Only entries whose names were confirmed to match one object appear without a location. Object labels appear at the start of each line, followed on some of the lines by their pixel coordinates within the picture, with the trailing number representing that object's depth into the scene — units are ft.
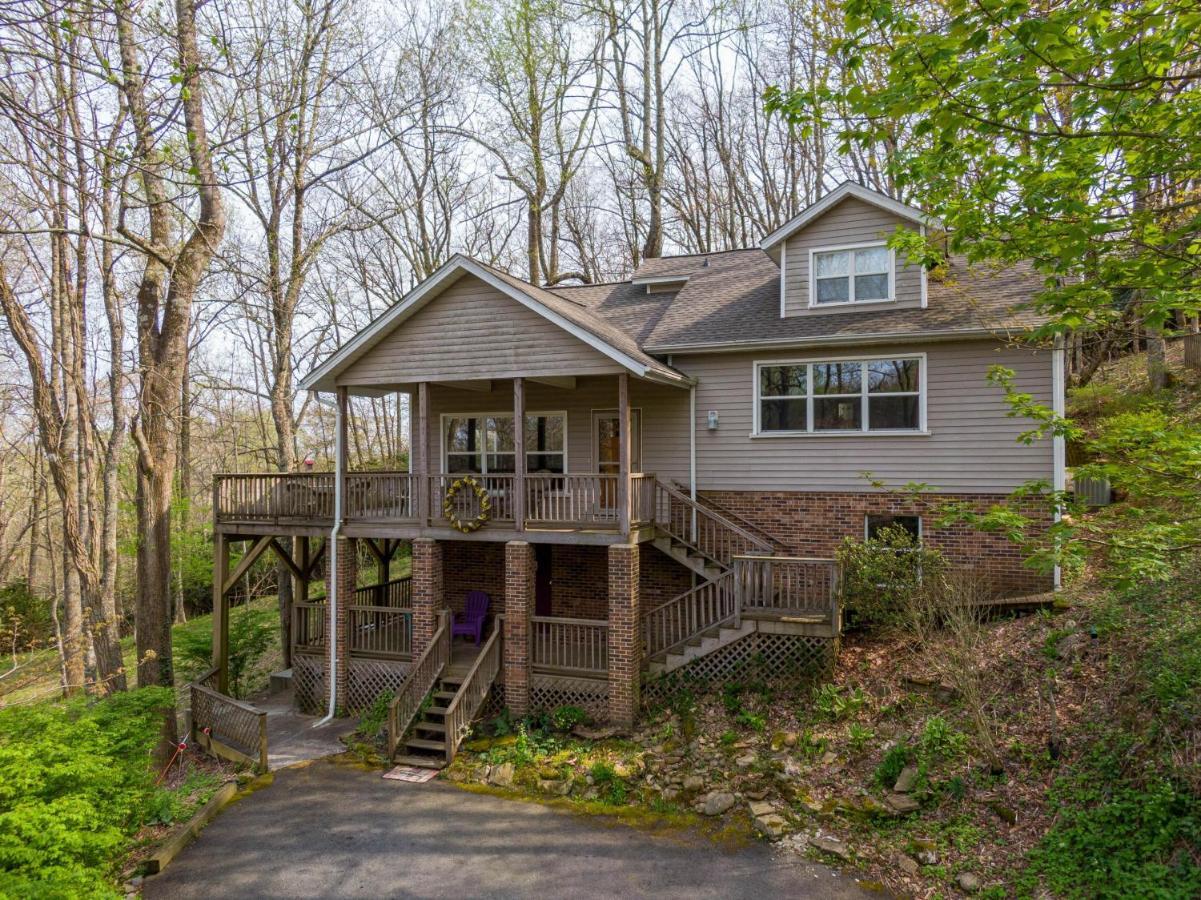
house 36.47
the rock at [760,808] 26.68
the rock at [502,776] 31.42
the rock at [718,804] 27.53
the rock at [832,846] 23.93
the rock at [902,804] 25.02
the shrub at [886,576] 34.71
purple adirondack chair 43.97
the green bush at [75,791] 21.09
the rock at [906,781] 26.00
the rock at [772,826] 25.57
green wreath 38.73
